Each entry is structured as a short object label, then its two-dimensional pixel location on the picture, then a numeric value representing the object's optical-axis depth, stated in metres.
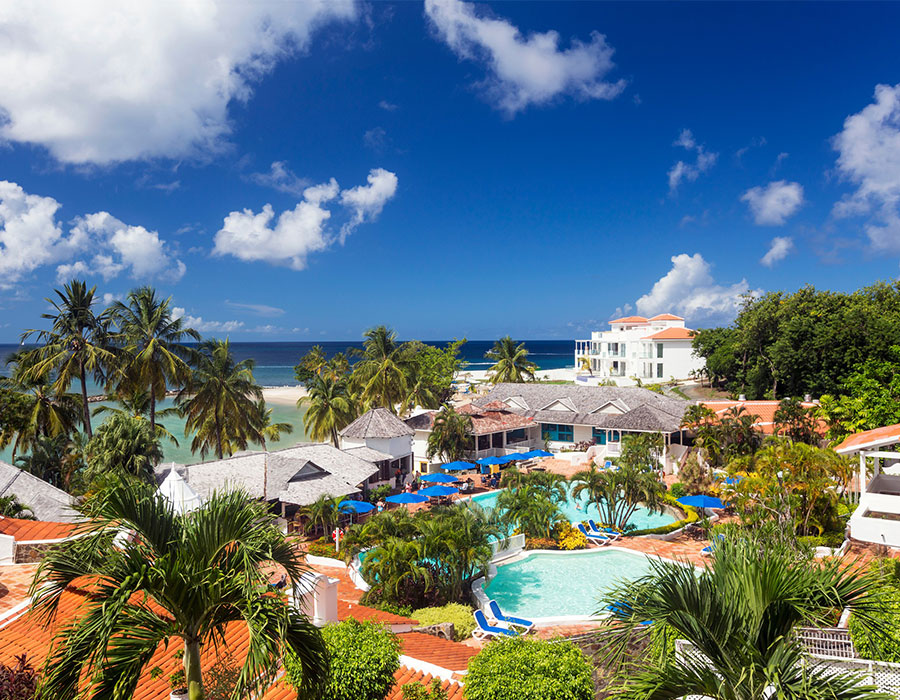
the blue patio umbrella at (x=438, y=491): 25.72
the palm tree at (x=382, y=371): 39.75
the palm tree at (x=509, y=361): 54.62
